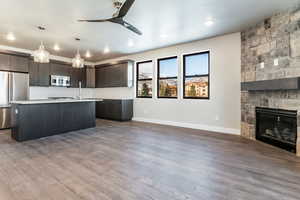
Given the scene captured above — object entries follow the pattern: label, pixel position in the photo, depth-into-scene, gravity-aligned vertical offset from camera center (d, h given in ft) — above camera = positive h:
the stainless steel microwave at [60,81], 16.80 +2.49
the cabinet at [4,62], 13.02 +3.73
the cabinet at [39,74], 15.18 +3.07
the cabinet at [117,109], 16.99 -1.34
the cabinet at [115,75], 17.47 +3.56
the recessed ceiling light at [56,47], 14.29 +5.99
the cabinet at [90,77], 20.21 +3.52
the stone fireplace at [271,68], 7.90 +2.29
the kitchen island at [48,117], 9.93 -1.59
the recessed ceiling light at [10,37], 11.59 +5.82
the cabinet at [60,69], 16.88 +4.06
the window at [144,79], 16.73 +2.73
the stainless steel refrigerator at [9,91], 12.90 +0.84
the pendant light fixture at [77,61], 12.08 +3.57
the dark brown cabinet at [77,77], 18.64 +3.33
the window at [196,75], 13.18 +2.56
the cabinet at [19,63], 13.58 +3.86
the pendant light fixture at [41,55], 9.95 +3.39
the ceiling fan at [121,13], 6.38 +4.67
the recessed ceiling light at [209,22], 9.57 +5.85
